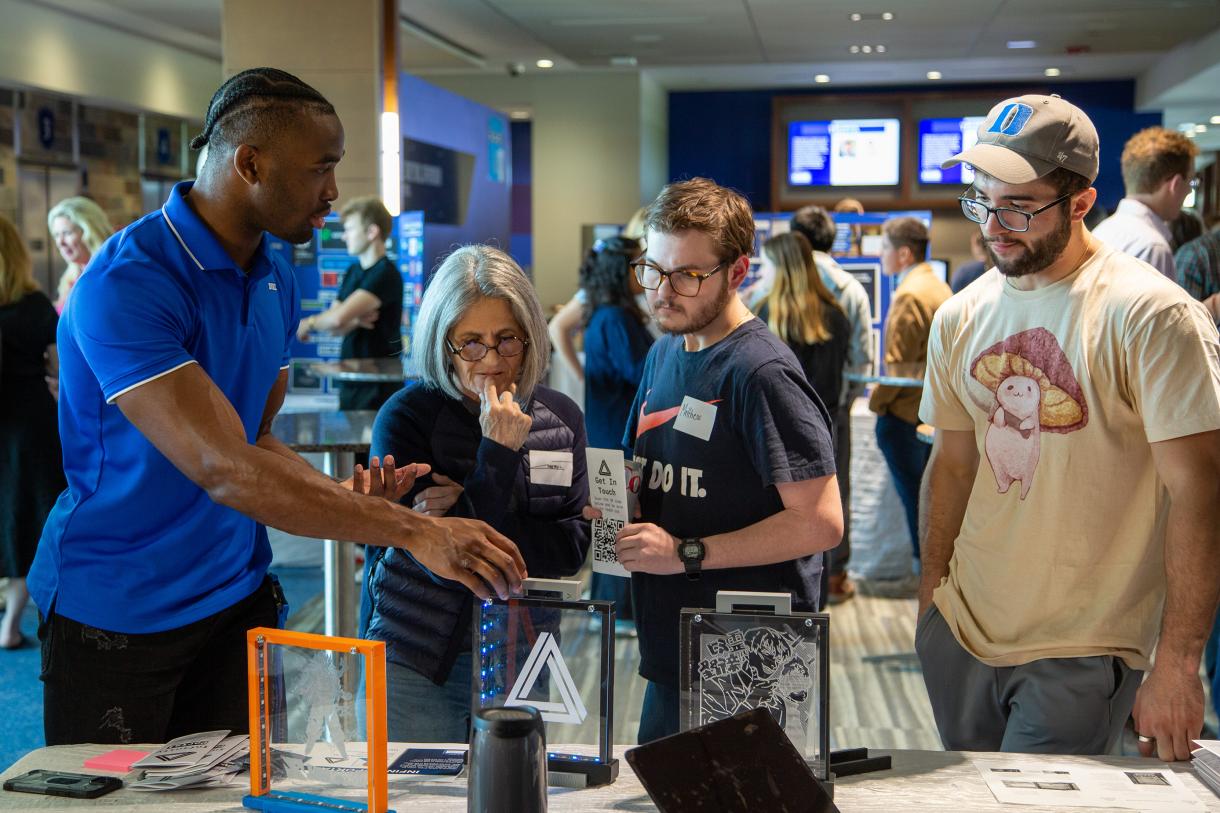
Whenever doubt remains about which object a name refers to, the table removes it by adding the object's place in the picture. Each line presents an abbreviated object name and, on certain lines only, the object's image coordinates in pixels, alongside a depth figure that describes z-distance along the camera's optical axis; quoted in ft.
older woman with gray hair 6.22
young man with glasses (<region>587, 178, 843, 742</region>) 5.96
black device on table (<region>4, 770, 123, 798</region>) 4.92
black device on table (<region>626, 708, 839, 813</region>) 4.24
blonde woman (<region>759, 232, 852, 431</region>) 15.46
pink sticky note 5.22
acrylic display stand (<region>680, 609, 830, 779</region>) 4.80
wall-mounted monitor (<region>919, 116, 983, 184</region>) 39.22
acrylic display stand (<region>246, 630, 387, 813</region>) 4.76
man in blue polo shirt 5.32
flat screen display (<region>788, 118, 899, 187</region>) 39.88
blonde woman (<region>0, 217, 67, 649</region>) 14.28
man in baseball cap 5.57
